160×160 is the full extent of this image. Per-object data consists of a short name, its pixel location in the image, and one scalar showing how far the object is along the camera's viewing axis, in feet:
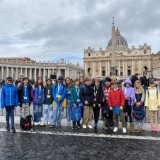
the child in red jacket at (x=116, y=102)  19.08
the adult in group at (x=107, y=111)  19.73
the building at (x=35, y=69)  170.84
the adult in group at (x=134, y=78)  26.30
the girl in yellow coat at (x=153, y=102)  19.69
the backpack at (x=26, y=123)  19.25
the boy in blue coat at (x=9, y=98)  18.84
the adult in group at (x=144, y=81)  28.04
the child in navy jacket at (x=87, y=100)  20.30
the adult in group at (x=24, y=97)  19.73
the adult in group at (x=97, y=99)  19.98
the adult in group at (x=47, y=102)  21.74
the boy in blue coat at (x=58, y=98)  20.92
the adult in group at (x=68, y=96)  22.17
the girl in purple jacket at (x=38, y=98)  21.51
